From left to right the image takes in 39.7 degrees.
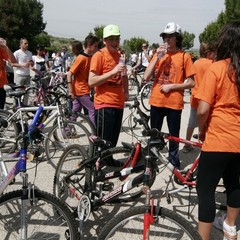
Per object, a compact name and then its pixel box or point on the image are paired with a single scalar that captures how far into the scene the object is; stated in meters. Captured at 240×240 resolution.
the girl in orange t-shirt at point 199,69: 4.76
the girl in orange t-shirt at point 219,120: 2.28
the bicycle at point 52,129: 4.58
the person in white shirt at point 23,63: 8.30
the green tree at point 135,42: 57.72
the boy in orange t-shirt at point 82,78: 5.35
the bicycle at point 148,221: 2.15
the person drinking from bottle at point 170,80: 4.05
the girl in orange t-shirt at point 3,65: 5.43
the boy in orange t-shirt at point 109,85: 3.76
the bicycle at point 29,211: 2.46
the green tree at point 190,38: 72.84
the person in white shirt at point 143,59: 13.70
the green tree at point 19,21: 45.16
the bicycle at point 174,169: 2.90
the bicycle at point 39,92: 8.07
